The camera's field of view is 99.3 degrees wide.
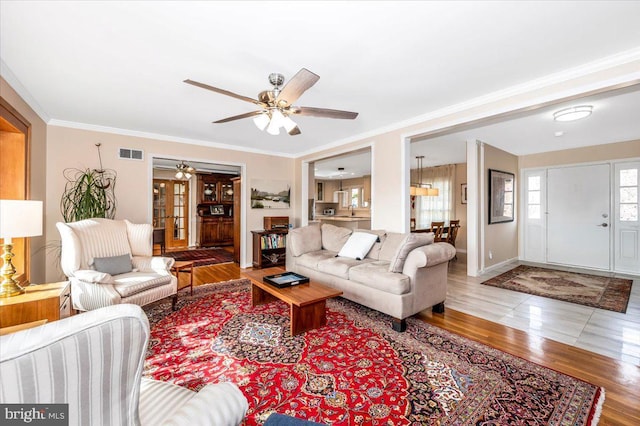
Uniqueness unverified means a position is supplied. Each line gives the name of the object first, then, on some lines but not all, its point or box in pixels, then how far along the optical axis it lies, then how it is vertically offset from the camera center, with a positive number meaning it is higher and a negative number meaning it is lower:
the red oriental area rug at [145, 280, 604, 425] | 1.68 -1.21
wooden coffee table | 2.57 -0.83
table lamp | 1.89 -0.10
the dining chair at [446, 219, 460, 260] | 5.93 -0.41
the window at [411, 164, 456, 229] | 7.70 +0.40
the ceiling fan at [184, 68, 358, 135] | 2.25 +0.96
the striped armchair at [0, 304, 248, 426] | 0.57 -0.36
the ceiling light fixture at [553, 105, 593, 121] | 3.37 +1.28
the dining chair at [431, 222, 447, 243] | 5.60 -0.34
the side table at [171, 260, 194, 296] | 3.59 -0.73
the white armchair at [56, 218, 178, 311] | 2.63 -0.60
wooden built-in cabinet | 8.31 +0.07
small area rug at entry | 3.64 -1.14
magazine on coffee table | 2.89 -0.74
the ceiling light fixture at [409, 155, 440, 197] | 6.23 +0.54
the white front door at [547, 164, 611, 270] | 5.43 -0.05
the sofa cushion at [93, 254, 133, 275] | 3.05 -0.60
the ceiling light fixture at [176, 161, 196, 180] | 6.34 +0.99
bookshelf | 5.50 -0.73
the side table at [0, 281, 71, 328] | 1.96 -0.71
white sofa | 2.78 -0.71
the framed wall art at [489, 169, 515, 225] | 5.33 +0.37
